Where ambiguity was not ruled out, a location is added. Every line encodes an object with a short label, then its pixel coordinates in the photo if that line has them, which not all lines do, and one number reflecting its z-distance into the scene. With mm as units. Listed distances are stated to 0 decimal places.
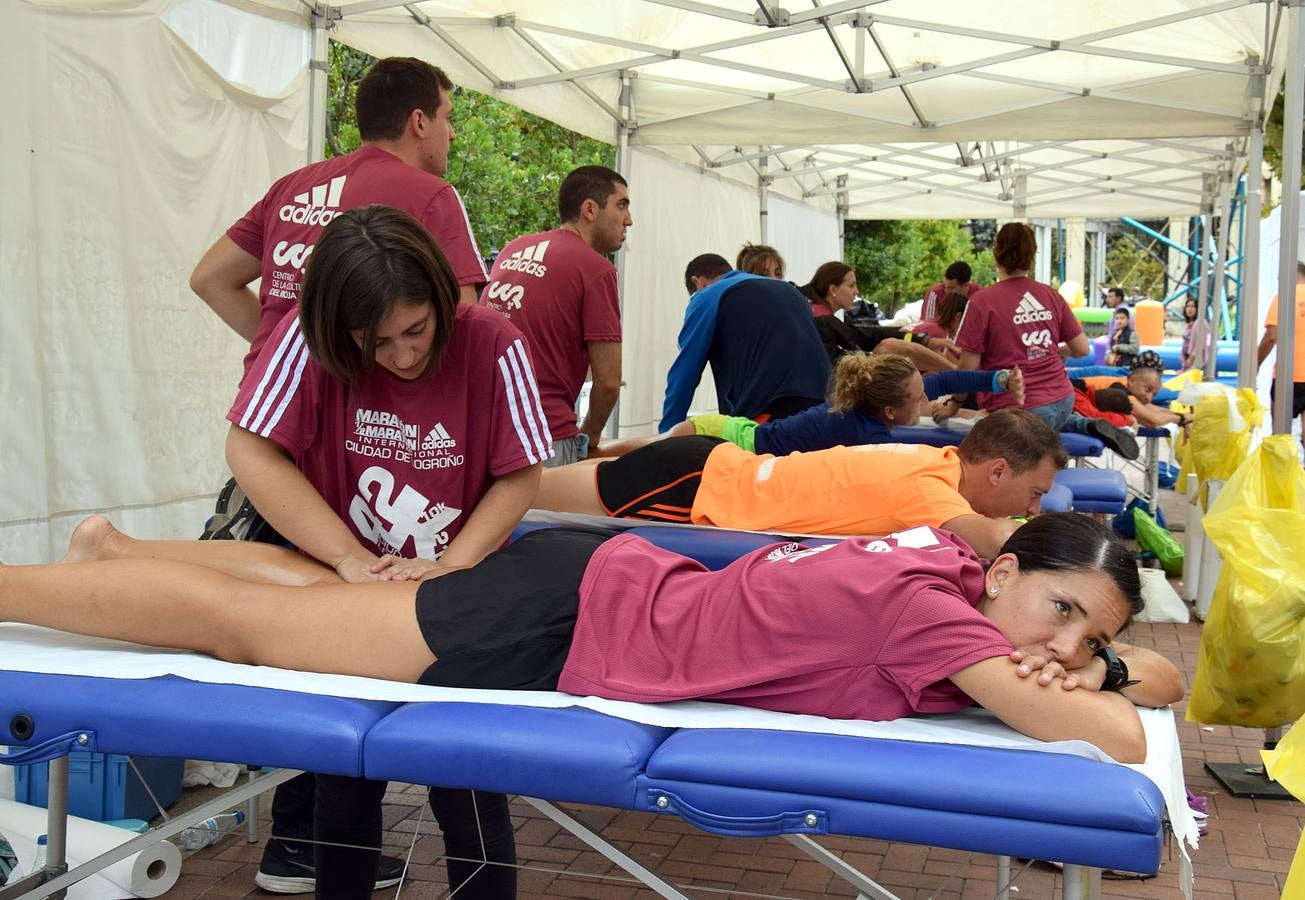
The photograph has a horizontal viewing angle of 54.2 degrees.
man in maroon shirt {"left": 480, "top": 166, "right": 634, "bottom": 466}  3723
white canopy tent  3266
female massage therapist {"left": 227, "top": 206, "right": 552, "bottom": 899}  1901
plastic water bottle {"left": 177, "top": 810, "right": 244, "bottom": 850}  2658
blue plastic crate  2658
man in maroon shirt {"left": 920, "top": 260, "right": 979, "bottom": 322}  7672
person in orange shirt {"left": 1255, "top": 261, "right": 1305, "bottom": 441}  7059
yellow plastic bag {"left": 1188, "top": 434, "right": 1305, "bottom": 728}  2609
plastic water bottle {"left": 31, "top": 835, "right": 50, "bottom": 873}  2311
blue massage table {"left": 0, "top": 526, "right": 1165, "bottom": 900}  1394
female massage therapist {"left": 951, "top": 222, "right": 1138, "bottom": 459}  5457
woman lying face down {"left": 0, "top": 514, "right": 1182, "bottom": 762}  1646
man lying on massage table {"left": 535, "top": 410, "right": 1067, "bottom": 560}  3074
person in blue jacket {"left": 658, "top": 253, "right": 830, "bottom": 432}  4535
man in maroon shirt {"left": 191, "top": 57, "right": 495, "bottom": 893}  2545
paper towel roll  2324
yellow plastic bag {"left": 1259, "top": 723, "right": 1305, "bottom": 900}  1593
